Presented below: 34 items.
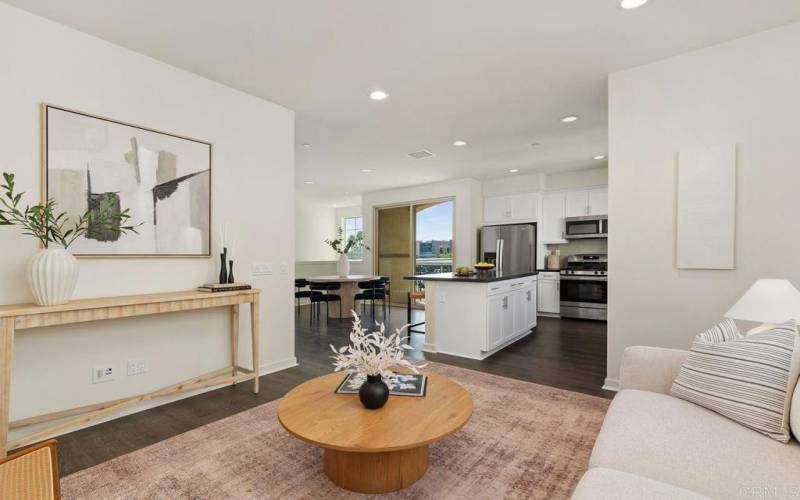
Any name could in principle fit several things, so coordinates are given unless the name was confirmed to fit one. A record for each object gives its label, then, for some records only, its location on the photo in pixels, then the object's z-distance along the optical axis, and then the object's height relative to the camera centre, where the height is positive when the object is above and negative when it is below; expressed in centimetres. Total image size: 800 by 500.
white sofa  116 -73
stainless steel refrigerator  712 +2
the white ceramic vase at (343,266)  710 -33
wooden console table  197 -42
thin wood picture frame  243 +57
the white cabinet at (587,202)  664 +85
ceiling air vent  573 +147
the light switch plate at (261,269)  366 -20
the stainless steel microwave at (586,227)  658 +40
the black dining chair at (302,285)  673 -65
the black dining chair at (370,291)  685 -78
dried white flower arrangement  195 -57
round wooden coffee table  163 -83
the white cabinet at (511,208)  722 +81
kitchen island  421 -76
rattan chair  110 -70
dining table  665 -73
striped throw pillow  150 -55
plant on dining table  713 +13
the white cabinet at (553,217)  712 +61
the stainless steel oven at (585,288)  639 -67
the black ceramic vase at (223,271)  318 -19
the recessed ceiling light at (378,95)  359 +149
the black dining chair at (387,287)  711 -87
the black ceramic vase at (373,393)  191 -74
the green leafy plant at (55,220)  222 +18
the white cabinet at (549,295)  690 -85
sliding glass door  816 +18
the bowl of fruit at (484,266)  533 -24
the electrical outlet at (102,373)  265 -89
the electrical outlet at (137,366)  282 -89
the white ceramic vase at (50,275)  216 -16
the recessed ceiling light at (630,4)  230 +151
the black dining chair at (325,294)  653 -81
